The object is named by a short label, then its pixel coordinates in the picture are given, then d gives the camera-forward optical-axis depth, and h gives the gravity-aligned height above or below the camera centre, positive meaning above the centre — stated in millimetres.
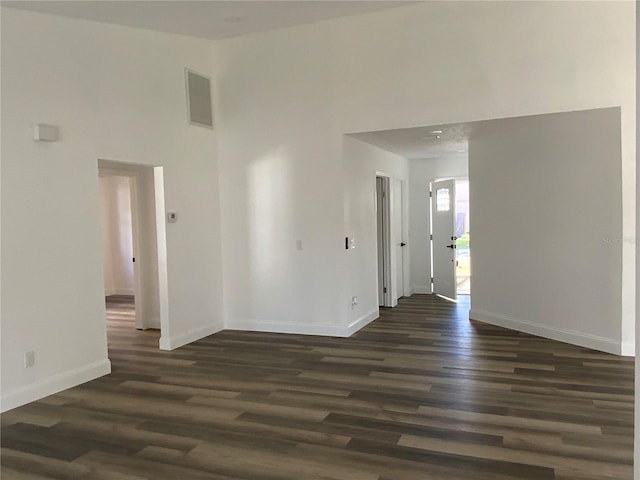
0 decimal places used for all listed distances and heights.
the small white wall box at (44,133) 4211 +806
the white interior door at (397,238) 8211 -360
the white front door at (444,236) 8891 -380
